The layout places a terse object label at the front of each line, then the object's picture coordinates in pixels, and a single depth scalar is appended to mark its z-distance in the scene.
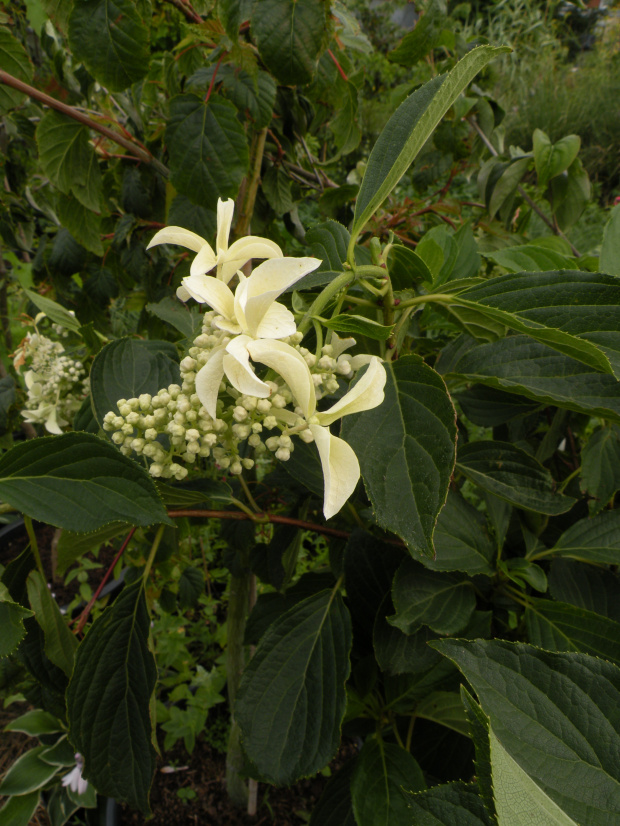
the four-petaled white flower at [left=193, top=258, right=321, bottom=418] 0.32
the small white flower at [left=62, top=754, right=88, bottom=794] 1.05
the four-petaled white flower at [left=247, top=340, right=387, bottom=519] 0.32
